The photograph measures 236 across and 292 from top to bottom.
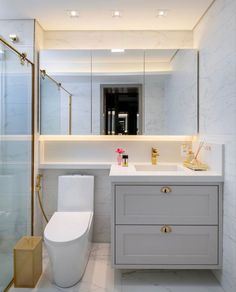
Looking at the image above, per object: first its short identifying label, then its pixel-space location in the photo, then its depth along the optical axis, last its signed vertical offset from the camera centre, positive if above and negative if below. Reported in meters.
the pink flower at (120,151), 2.61 -0.09
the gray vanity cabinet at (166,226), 1.97 -0.65
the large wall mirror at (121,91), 2.60 +0.53
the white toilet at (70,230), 1.88 -0.70
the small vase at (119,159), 2.63 -0.17
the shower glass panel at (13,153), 2.07 -0.10
